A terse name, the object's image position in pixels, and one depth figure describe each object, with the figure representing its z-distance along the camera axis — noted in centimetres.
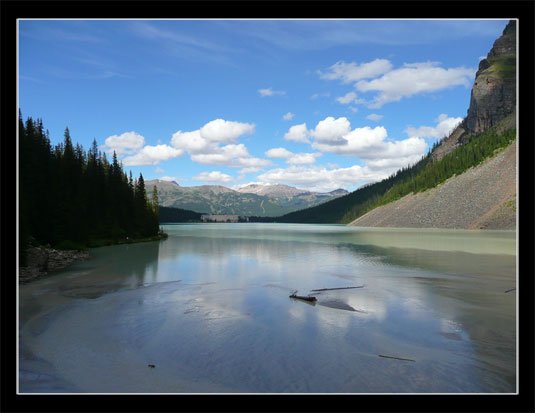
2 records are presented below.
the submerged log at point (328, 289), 2662
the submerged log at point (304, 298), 2265
